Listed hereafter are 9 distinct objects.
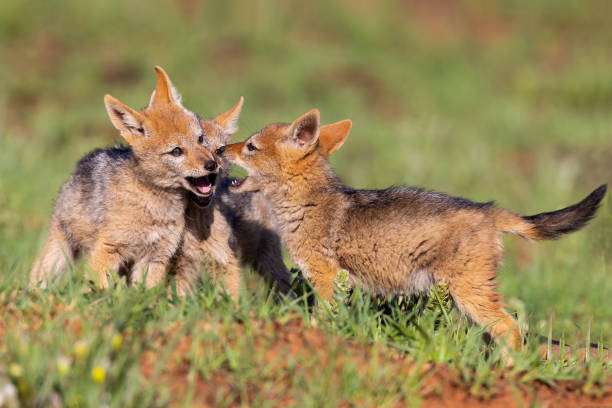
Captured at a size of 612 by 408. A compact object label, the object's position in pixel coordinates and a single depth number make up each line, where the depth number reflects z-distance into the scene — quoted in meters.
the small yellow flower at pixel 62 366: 6.09
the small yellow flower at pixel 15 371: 6.12
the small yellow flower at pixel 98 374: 6.12
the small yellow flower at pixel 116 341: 6.63
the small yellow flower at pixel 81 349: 6.29
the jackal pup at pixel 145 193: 10.27
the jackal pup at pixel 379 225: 9.24
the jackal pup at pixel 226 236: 11.02
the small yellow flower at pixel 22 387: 6.17
